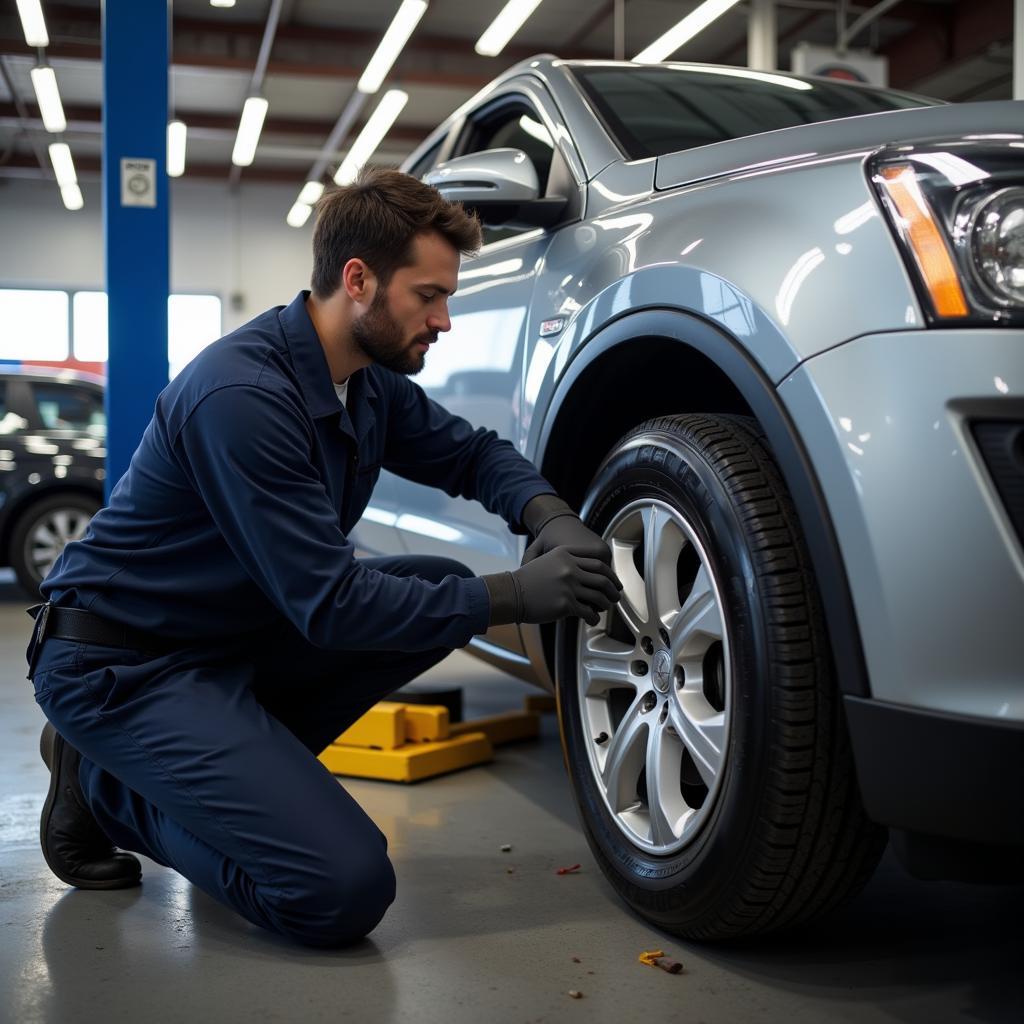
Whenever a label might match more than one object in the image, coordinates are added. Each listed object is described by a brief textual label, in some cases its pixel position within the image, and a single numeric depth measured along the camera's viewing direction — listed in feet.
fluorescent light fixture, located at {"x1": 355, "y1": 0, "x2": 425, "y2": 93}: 25.68
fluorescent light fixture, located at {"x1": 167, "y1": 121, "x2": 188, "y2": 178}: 37.88
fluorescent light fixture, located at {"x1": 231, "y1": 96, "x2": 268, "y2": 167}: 35.29
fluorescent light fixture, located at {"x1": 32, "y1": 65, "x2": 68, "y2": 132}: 32.40
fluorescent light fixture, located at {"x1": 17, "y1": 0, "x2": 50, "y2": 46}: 27.36
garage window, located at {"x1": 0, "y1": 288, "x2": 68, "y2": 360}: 51.44
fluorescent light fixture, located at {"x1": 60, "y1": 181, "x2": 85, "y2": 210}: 48.19
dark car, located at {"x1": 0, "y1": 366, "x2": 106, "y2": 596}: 21.01
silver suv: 4.24
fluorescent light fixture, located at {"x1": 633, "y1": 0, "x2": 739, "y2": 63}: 25.59
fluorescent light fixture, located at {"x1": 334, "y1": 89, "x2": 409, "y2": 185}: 33.86
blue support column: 12.43
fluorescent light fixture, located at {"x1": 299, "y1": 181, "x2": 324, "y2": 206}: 48.69
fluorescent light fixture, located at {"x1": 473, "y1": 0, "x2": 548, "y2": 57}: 25.14
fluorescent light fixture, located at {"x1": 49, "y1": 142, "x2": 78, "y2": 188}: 41.78
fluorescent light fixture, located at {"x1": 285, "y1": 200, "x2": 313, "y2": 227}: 52.95
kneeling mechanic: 5.82
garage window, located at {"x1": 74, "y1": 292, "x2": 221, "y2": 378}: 52.65
